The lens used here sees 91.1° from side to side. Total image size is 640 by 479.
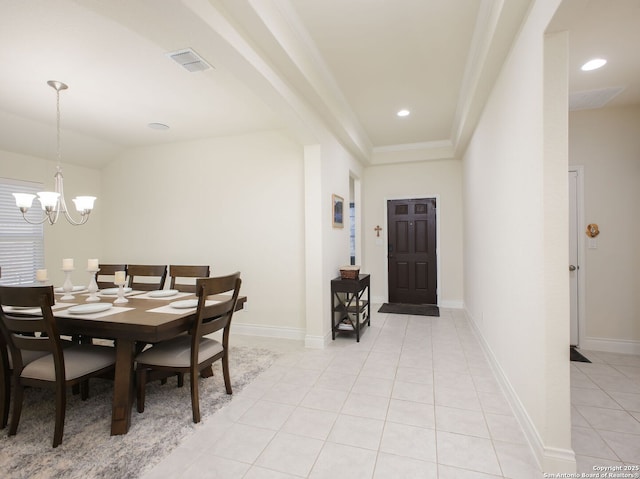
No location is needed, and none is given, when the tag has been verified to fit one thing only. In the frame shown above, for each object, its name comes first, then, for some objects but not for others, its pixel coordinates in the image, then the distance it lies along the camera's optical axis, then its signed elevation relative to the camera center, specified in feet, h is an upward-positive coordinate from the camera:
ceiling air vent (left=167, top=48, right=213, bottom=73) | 7.10 +4.30
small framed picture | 12.95 +1.22
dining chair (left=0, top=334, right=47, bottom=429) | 6.61 -2.93
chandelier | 8.82 +1.23
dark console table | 12.13 -2.88
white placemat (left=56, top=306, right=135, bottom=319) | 6.76 -1.63
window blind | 12.44 +0.12
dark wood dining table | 6.24 -1.87
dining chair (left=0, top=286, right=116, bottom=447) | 5.93 -2.45
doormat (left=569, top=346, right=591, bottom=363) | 9.82 -3.87
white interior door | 10.69 -0.49
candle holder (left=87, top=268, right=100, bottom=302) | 8.80 -1.37
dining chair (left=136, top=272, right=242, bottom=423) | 6.81 -2.53
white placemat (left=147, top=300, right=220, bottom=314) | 7.23 -1.65
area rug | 5.50 -3.97
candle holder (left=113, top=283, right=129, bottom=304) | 8.25 -1.51
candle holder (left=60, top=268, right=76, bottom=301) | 8.91 -1.38
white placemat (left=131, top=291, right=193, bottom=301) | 9.02 -1.65
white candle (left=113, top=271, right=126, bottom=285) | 8.23 -0.97
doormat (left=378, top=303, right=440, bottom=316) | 16.25 -3.84
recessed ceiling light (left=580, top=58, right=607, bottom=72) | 7.70 +4.33
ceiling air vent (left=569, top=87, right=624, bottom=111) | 9.14 +4.21
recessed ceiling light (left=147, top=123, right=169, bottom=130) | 12.41 +4.60
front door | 17.89 -0.74
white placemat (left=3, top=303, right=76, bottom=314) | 7.40 -1.64
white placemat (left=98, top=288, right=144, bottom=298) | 9.41 -1.64
